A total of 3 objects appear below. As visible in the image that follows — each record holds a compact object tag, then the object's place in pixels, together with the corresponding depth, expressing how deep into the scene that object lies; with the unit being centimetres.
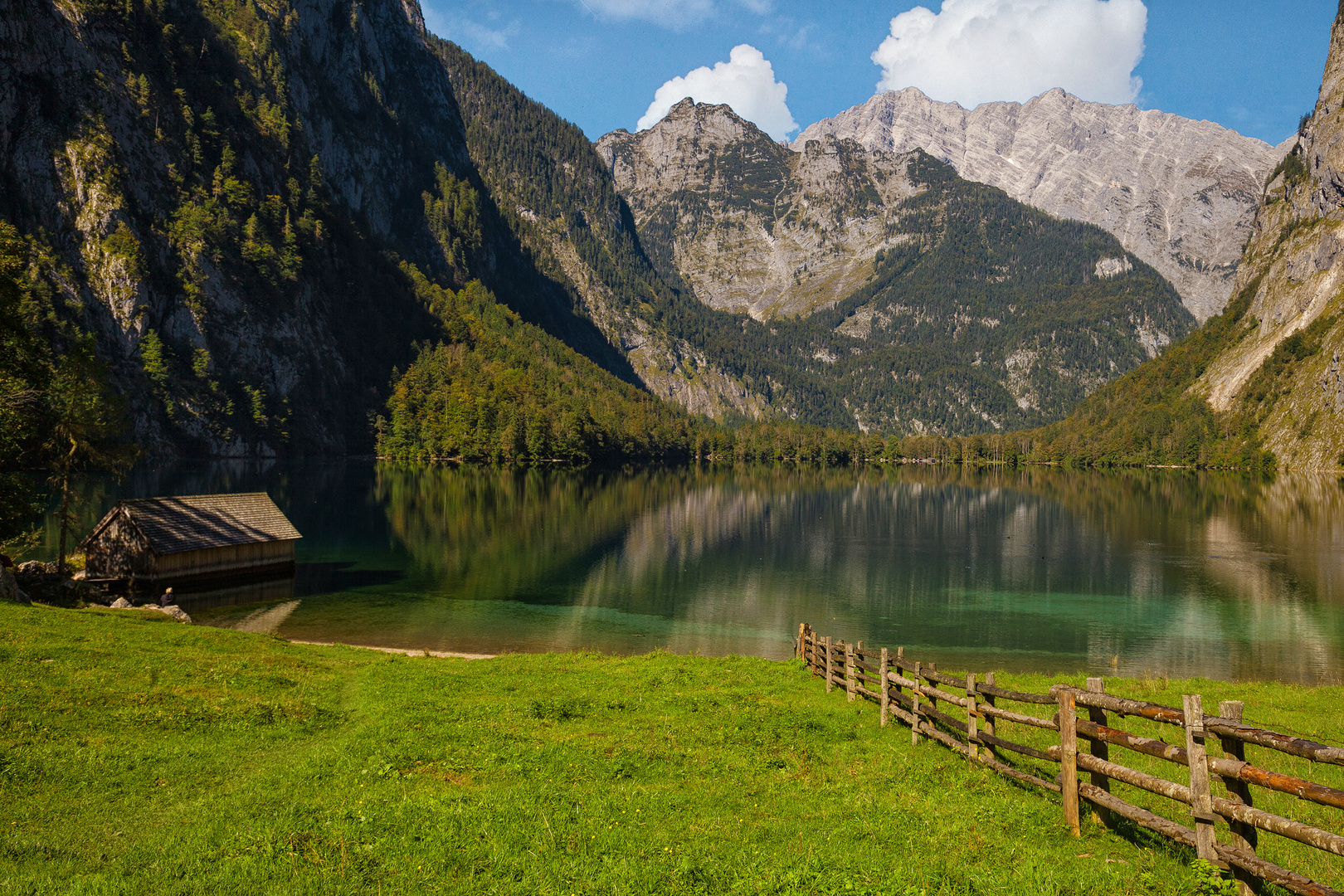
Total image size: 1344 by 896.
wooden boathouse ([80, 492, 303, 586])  4850
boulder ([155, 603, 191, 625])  3703
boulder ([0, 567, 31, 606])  3141
